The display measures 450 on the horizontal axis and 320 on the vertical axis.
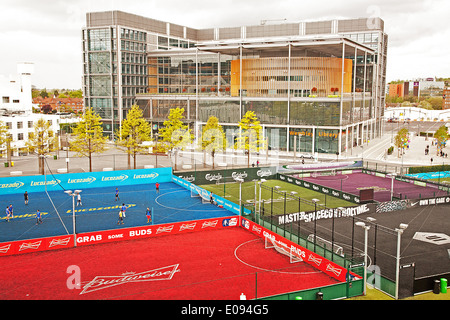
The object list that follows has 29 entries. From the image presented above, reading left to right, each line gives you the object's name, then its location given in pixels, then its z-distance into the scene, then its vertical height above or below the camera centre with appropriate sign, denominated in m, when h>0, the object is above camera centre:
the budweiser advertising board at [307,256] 26.44 -10.11
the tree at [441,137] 83.25 -5.13
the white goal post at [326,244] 29.86 -10.01
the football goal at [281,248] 30.16 -10.51
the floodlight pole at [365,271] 23.02 -9.04
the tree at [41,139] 62.02 -4.31
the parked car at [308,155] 79.12 -8.45
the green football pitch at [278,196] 44.22 -10.16
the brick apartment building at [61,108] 195.12 +1.60
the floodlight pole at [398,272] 22.33 -8.65
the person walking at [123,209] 39.39 -9.29
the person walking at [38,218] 38.07 -10.03
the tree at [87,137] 64.31 -4.06
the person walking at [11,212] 39.34 -9.68
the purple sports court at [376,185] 50.33 -9.94
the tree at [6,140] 66.93 -4.74
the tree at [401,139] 80.19 -5.23
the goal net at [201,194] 47.72 -9.81
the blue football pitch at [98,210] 37.48 -10.41
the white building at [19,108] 80.06 +0.70
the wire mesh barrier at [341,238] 25.08 -10.25
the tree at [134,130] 66.94 -3.16
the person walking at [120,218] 38.38 -10.00
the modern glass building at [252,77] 82.75 +8.35
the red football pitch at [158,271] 24.80 -10.86
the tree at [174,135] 69.44 -3.96
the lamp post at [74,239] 33.06 -10.20
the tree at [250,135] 70.62 -4.13
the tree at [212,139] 68.38 -4.52
